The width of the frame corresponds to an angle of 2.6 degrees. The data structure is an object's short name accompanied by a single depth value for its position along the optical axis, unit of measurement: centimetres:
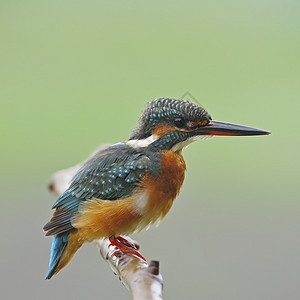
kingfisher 362
